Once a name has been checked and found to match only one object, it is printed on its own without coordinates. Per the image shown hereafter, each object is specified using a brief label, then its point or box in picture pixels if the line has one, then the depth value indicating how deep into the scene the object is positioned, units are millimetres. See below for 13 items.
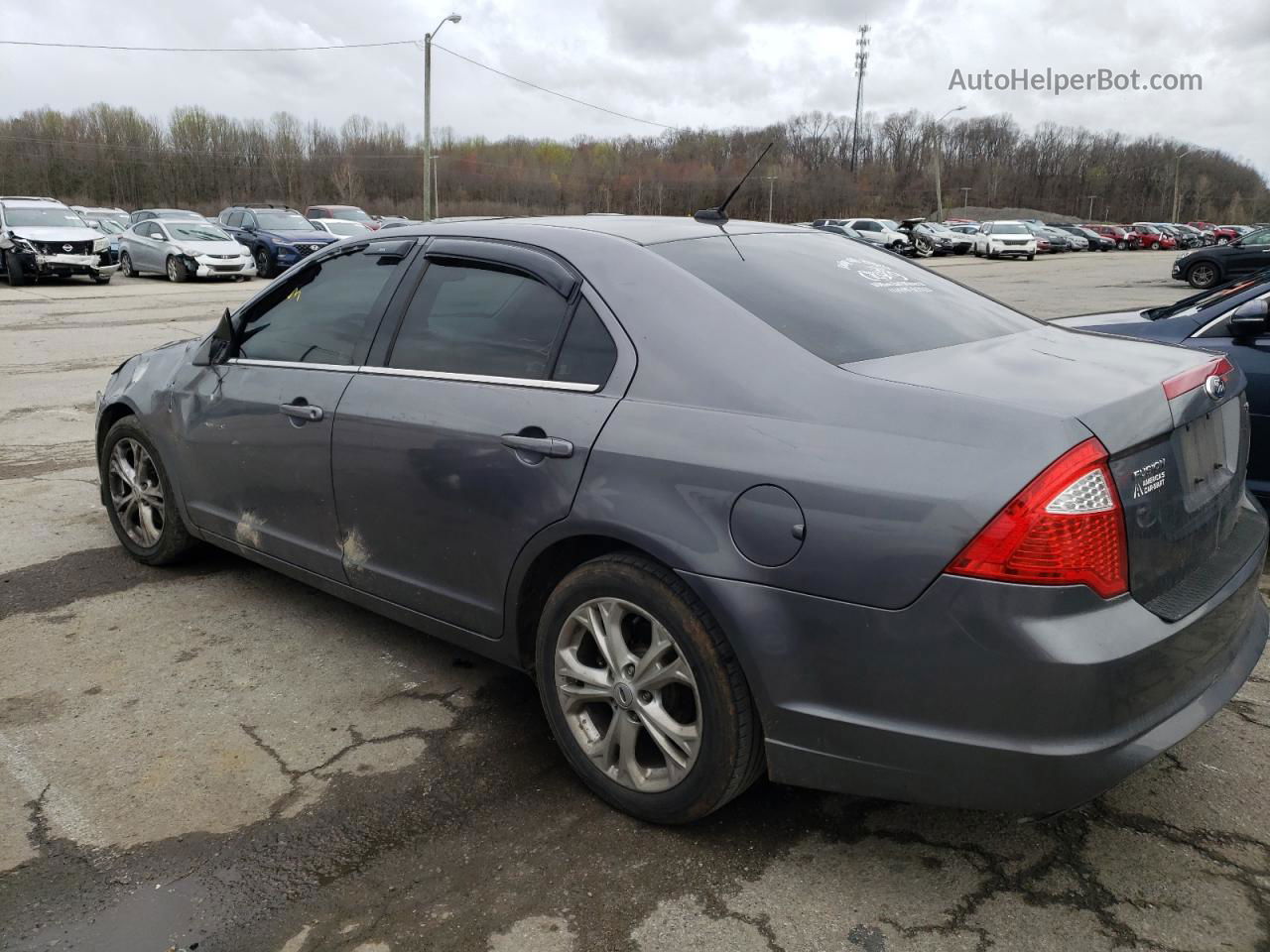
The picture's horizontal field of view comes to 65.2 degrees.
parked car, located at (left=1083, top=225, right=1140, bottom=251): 61656
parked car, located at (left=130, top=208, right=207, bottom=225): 26609
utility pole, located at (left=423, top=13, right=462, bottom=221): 35734
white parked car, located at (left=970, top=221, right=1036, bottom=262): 40500
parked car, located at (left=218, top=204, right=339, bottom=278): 25062
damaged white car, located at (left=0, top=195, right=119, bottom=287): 21750
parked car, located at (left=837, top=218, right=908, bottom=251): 40844
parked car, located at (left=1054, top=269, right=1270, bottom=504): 4656
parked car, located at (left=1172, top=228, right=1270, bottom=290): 23781
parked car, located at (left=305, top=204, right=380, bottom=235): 30289
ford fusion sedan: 2109
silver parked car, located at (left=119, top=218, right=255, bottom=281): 23312
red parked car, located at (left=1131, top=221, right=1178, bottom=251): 61156
